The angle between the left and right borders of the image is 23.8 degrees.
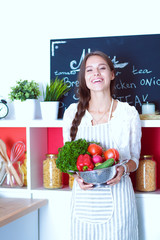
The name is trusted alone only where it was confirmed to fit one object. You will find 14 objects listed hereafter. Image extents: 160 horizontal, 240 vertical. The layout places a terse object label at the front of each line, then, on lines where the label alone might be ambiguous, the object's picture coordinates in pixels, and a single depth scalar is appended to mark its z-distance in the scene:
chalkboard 2.24
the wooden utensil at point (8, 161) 2.29
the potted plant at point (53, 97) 2.23
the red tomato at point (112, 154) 1.67
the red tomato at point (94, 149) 1.70
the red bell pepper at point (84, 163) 1.63
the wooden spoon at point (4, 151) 2.30
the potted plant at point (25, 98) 2.25
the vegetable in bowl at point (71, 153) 1.71
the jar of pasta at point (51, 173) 2.22
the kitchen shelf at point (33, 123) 2.16
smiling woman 1.82
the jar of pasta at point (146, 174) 2.12
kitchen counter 1.87
